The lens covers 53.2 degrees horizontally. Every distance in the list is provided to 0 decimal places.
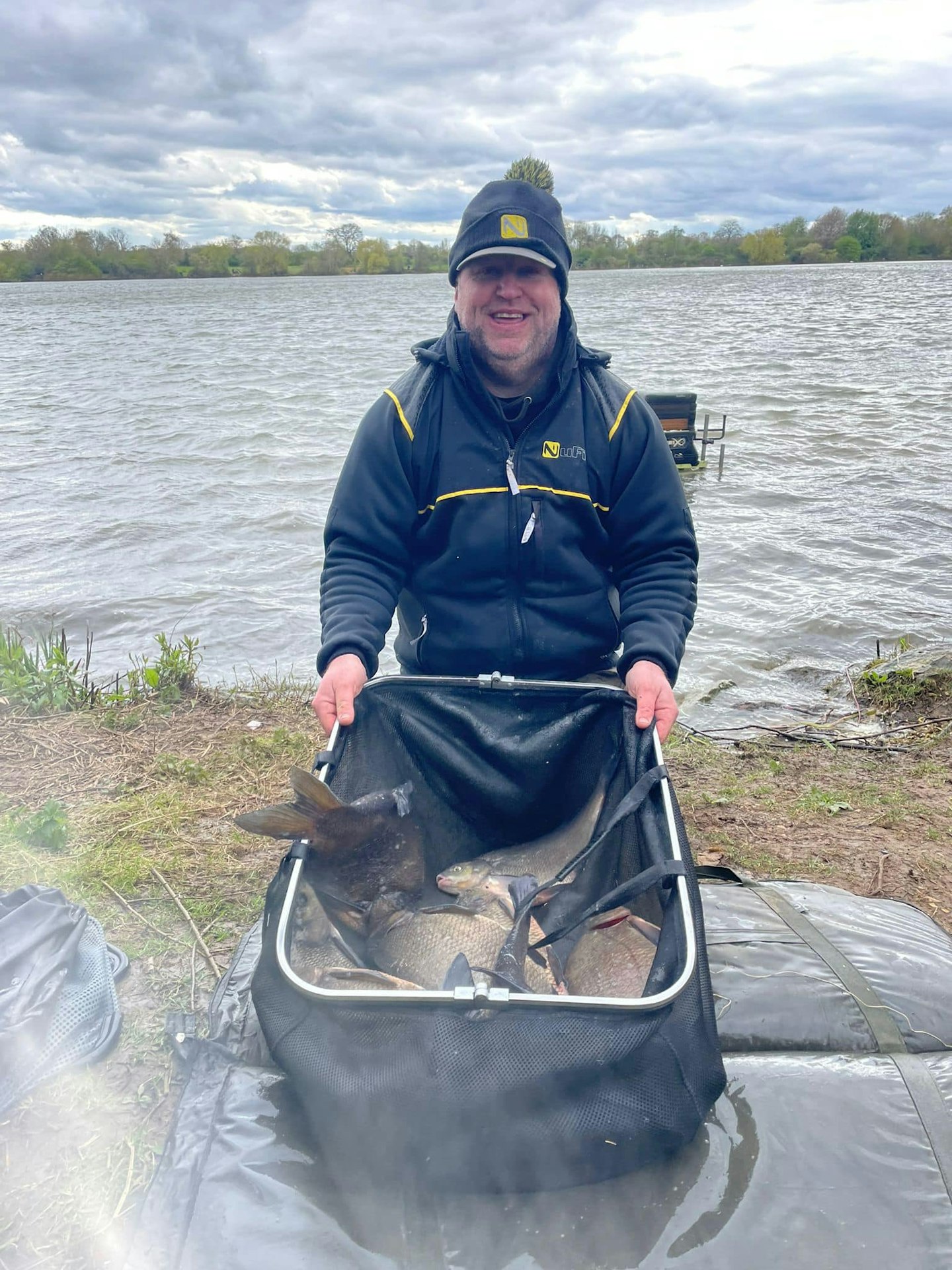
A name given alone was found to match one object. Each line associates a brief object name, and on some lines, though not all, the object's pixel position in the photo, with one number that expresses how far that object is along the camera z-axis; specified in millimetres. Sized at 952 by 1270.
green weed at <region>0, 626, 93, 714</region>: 4391
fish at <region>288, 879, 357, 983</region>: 1990
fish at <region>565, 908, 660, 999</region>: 2043
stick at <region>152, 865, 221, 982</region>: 2615
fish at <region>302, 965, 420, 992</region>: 1942
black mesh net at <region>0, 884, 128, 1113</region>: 2182
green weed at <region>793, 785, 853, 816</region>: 3707
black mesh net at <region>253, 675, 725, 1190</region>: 1590
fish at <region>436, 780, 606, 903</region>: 2596
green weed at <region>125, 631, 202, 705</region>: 4562
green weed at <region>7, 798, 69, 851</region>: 3207
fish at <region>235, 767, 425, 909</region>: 2143
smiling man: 2846
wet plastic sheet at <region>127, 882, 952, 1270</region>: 1615
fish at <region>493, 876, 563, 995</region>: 2047
